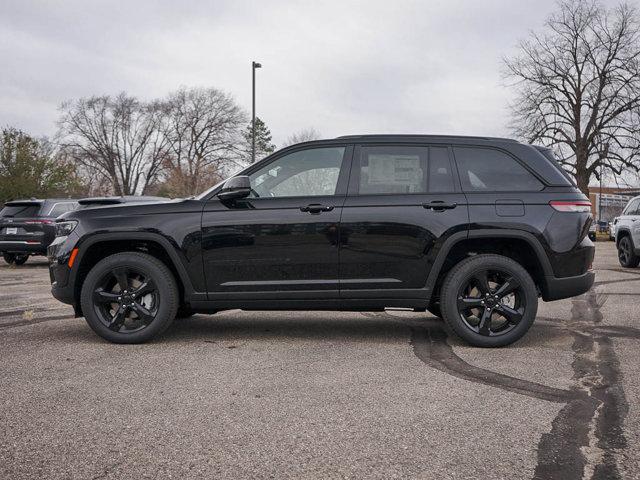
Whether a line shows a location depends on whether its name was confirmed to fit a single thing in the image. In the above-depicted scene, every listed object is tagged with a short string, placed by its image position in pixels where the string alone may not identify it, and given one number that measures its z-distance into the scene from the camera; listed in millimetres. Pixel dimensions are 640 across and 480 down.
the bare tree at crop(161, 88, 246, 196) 51938
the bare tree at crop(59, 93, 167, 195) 55406
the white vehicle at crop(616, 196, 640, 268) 13086
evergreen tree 70625
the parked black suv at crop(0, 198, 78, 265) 14789
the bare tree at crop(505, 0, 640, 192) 38375
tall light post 27312
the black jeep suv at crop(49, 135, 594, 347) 5250
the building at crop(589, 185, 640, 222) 60094
